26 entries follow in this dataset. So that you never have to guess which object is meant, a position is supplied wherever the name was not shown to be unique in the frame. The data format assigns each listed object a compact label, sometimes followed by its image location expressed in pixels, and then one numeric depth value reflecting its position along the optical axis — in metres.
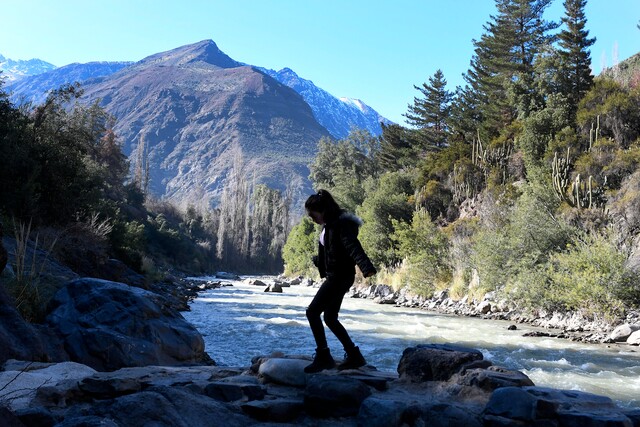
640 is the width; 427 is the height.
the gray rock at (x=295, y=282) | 46.75
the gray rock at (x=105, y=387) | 4.22
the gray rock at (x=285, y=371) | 4.78
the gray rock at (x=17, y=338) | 5.12
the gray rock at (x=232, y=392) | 4.33
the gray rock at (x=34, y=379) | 3.91
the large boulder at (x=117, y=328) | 6.48
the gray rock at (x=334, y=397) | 4.13
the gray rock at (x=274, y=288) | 33.41
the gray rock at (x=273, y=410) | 4.05
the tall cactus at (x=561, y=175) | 21.81
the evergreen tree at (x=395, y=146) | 48.44
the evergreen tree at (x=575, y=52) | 30.55
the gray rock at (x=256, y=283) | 42.71
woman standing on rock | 4.71
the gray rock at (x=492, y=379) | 4.19
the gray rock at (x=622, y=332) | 13.12
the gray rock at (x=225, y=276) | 55.56
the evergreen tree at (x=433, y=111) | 46.84
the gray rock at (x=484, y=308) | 19.69
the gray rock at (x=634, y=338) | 12.63
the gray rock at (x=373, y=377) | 4.54
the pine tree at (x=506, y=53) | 36.19
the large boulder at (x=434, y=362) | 4.61
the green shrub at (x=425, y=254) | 25.72
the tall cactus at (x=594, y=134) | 24.50
